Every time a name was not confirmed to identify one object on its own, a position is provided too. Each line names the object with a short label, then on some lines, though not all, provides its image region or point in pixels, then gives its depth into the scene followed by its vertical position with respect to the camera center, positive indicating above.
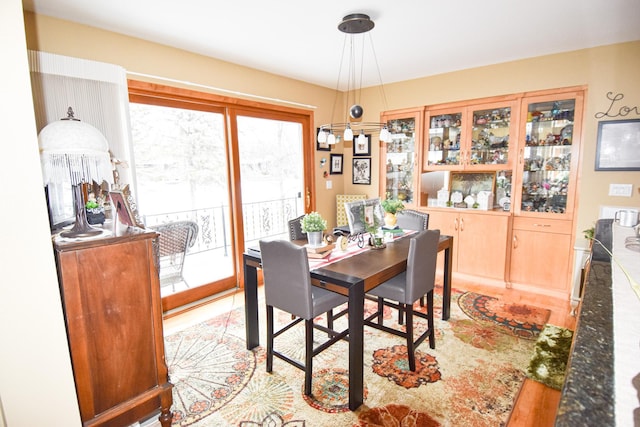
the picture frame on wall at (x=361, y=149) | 4.82 +0.32
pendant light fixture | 2.43 +1.10
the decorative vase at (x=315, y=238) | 2.59 -0.52
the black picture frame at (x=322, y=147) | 4.57 +0.36
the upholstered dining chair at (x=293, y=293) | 2.00 -0.77
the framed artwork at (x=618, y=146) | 3.03 +0.19
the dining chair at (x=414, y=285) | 2.24 -0.83
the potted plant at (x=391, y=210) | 3.00 -0.36
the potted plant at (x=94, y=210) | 1.86 -0.19
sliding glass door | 3.16 +0.02
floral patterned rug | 1.91 -1.40
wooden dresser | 1.58 -0.77
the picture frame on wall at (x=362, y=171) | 4.89 +0.00
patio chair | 3.20 -0.70
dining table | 1.91 -0.66
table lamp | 1.59 +0.10
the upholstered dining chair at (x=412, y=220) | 3.33 -0.51
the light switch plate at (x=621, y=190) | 3.09 -0.23
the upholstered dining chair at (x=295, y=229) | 2.97 -0.51
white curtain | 2.26 +0.59
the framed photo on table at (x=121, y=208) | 1.79 -0.17
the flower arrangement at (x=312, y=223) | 2.56 -0.39
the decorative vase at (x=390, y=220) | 3.07 -0.46
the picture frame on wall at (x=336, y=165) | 4.88 +0.10
